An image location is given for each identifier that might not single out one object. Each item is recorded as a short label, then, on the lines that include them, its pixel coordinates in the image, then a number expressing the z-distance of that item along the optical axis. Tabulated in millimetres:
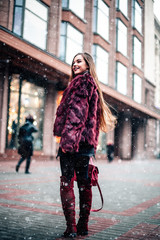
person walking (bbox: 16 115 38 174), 9242
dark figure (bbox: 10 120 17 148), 16017
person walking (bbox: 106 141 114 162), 20594
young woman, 2758
